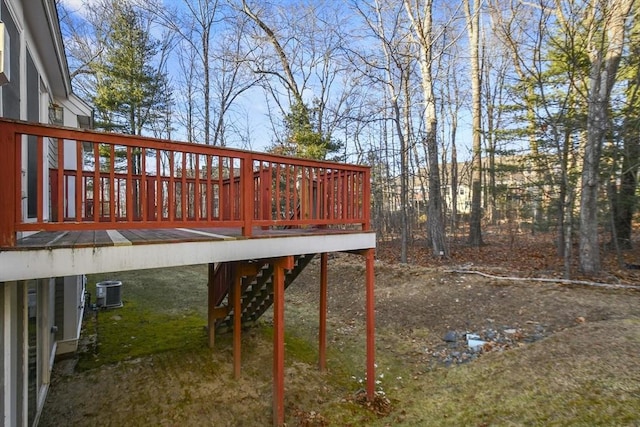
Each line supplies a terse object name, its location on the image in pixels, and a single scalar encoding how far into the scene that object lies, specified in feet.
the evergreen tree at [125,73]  51.24
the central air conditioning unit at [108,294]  25.84
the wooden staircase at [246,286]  17.69
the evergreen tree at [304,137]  39.78
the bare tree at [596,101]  25.41
